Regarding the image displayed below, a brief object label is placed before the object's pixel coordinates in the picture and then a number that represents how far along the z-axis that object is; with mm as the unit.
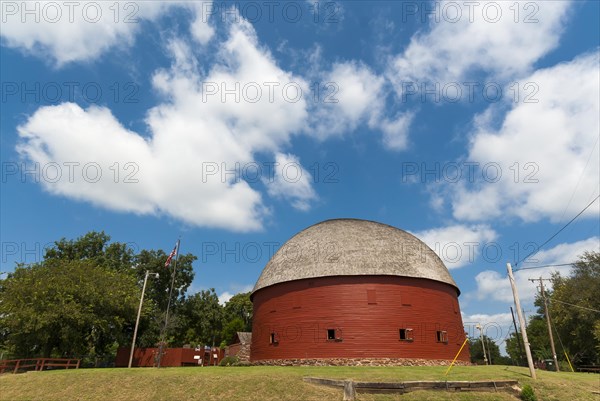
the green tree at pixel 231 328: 67000
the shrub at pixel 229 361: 40094
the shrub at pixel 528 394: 17498
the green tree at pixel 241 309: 74312
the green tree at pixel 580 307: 42188
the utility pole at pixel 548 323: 38438
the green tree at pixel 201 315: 54156
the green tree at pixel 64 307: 31844
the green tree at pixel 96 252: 47166
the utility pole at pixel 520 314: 21500
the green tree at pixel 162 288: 48750
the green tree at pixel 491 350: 108306
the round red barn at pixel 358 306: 29359
